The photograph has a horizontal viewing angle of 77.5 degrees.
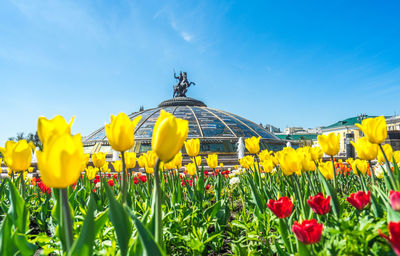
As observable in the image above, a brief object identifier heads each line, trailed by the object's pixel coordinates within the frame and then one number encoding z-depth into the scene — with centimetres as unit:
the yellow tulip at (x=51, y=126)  112
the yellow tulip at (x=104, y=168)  345
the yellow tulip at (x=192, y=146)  239
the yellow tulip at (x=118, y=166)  321
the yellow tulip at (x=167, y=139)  103
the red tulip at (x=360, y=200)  141
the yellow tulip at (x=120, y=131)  129
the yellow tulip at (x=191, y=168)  331
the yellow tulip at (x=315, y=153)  266
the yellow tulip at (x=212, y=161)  357
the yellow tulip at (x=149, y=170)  286
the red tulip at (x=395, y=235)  70
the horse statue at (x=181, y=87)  3288
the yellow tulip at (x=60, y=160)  84
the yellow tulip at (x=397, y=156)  280
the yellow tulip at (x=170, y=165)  277
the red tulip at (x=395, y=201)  109
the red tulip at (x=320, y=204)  136
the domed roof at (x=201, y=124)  2094
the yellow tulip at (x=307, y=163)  215
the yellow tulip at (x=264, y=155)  336
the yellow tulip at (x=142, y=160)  298
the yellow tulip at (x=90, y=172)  332
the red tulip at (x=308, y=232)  103
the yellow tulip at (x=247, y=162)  376
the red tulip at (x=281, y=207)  133
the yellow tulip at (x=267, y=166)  311
